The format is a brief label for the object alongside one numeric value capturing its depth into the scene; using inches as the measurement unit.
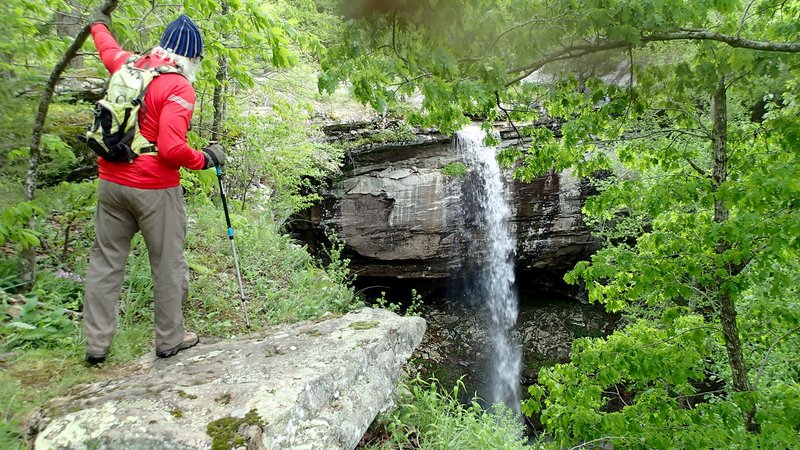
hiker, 112.0
